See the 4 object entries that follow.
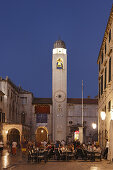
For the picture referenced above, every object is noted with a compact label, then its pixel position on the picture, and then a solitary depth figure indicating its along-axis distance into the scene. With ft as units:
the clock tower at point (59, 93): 200.75
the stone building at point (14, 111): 161.48
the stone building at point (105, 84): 75.56
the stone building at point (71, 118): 202.90
